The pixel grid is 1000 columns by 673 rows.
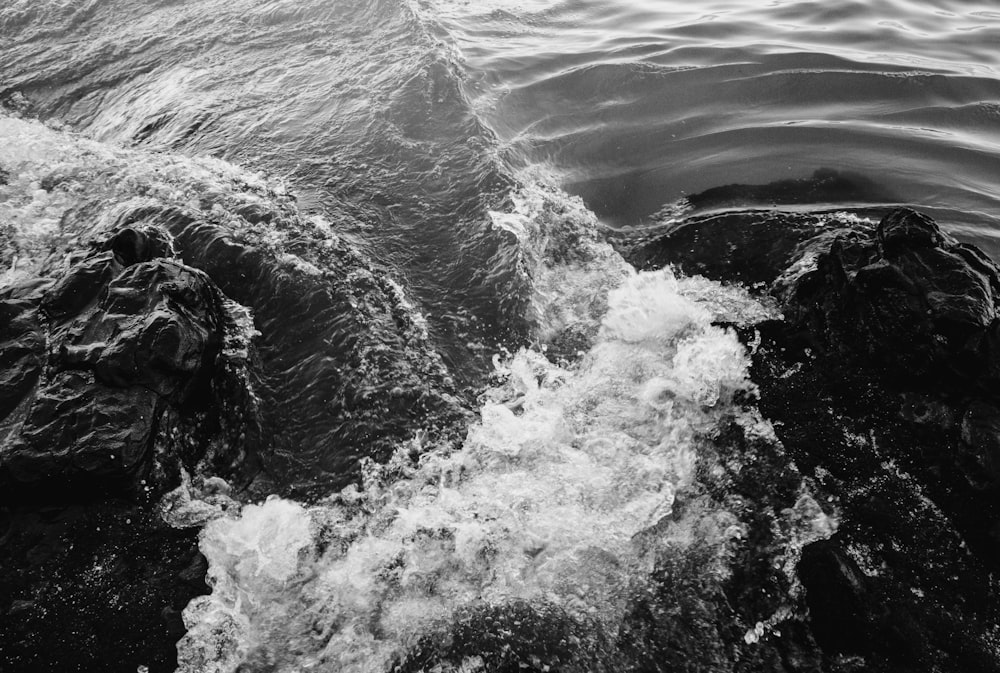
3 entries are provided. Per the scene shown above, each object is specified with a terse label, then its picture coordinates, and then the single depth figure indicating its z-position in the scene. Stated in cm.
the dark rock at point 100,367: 329
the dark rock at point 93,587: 285
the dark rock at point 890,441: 304
